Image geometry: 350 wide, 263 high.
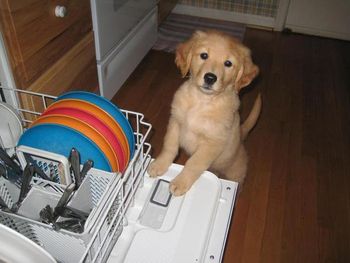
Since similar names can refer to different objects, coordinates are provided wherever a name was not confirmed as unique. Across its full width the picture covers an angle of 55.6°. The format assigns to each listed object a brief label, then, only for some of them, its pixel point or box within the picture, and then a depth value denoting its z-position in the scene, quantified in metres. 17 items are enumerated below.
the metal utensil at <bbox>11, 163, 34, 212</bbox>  0.58
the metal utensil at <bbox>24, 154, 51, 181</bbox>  0.61
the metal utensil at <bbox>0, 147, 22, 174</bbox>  0.64
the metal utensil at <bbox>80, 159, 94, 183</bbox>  0.61
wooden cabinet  0.92
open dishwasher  0.53
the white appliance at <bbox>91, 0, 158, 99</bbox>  1.57
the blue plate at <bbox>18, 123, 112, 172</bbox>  0.67
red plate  0.70
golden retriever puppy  1.14
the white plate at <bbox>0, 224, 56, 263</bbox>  0.44
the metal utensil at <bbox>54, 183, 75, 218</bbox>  0.54
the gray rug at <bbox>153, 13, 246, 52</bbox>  2.87
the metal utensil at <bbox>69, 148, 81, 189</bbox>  0.61
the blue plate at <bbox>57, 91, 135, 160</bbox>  0.75
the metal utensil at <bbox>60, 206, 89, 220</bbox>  0.54
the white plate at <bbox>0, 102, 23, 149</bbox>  0.78
